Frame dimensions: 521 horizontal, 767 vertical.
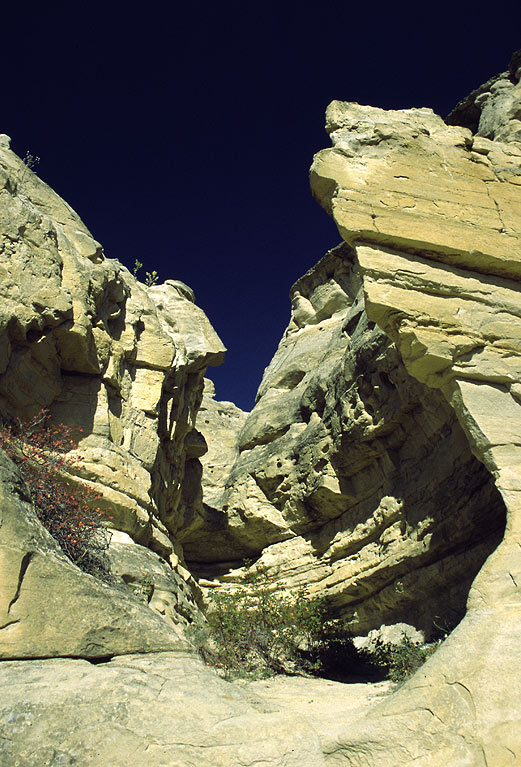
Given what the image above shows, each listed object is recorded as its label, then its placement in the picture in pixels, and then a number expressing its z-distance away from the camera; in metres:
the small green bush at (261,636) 6.74
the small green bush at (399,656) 7.08
